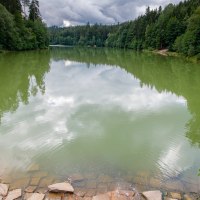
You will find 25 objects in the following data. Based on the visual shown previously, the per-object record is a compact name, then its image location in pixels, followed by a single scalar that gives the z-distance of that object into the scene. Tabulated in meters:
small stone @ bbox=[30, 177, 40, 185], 5.72
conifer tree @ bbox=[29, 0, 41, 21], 65.31
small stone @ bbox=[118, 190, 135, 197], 5.39
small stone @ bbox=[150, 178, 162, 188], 5.80
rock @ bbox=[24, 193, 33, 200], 5.15
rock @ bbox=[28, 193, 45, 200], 5.12
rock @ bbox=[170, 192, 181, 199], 5.38
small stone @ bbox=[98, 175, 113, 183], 5.91
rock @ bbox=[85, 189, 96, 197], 5.36
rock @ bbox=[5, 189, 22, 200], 5.18
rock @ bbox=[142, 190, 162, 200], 5.25
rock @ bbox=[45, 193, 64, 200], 5.20
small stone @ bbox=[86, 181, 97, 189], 5.65
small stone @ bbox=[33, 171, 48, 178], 6.03
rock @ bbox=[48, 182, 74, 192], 5.39
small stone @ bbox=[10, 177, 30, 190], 5.57
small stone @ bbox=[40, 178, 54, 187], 5.68
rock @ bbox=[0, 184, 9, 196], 5.30
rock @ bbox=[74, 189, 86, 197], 5.38
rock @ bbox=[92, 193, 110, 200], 5.23
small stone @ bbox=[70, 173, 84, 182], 5.95
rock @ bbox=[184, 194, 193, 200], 5.34
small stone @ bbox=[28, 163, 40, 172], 6.31
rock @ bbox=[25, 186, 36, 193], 5.40
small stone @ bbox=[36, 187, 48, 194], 5.40
